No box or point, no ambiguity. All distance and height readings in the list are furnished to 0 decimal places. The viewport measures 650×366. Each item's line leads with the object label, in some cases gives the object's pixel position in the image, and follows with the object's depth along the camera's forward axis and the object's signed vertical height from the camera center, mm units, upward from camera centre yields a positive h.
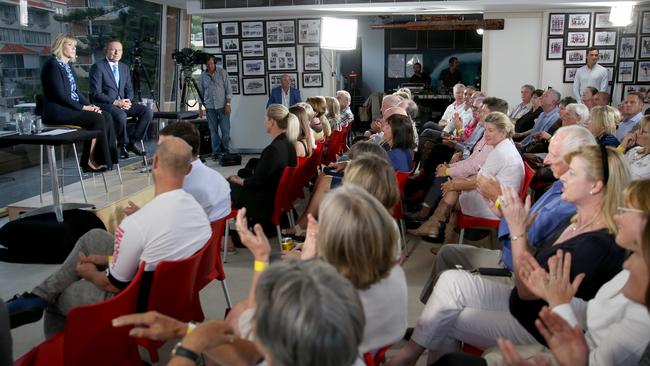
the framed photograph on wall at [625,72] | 9703 +363
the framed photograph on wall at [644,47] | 9570 +790
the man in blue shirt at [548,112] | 7070 -255
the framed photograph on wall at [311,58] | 9922 +599
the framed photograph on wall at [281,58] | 10000 +601
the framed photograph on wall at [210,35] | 10000 +1010
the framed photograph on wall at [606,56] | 9695 +642
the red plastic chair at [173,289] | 2258 -843
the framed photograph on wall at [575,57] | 9617 +618
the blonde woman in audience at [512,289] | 2344 -862
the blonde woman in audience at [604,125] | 4961 -288
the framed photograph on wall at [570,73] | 9719 +341
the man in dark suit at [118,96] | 6022 -59
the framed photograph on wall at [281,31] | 9859 +1069
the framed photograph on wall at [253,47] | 10008 +795
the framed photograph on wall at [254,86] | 10195 +96
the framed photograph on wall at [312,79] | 10062 +225
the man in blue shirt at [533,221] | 2873 -672
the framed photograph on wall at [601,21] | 9477 +1224
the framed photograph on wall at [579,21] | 9453 +1218
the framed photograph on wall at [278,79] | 10102 +224
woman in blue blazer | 5188 -149
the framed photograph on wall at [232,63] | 10127 +513
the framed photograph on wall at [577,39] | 9500 +917
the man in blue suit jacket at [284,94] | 9477 -45
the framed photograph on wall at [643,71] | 9625 +378
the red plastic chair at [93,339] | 1976 -922
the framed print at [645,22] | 9489 +1211
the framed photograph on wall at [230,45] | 10039 +832
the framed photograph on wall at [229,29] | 9961 +1112
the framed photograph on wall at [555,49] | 9547 +751
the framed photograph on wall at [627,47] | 9625 +792
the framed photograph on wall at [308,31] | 9797 +1068
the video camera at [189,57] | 8961 +548
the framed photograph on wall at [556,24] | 9477 +1166
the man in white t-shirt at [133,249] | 2410 -712
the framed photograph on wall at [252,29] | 9906 +1108
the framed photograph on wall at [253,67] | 10133 +441
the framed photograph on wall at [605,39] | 9602 +930
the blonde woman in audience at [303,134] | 5375 -419
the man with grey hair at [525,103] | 8531 -164
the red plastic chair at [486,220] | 4105 -951
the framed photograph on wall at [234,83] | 10219 +150
